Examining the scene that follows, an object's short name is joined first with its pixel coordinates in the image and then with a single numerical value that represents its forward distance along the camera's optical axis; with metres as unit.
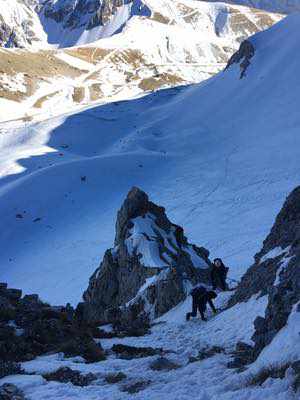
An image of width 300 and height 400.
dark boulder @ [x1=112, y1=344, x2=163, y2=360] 12.45
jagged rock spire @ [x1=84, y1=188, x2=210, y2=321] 19.66
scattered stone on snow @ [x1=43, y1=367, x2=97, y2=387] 10.17
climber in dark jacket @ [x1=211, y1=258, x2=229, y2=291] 19.06
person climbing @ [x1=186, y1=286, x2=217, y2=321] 16.03
